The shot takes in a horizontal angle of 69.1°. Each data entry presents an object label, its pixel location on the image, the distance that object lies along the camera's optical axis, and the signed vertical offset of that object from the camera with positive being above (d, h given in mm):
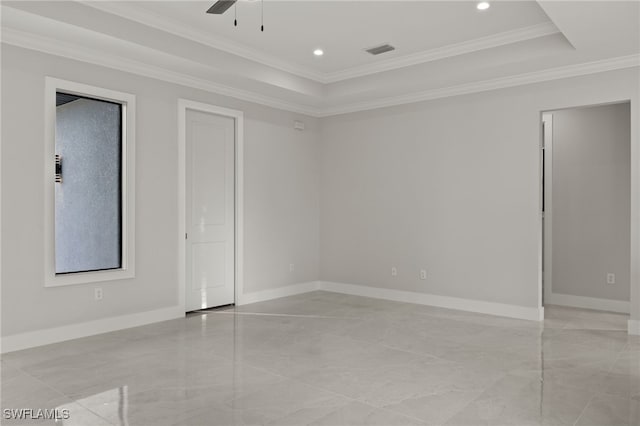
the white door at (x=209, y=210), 5551 +4
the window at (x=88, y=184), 4320 +259
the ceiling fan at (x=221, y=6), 2962 +1335
